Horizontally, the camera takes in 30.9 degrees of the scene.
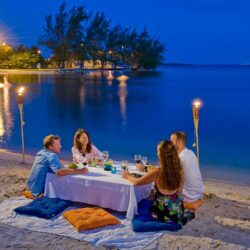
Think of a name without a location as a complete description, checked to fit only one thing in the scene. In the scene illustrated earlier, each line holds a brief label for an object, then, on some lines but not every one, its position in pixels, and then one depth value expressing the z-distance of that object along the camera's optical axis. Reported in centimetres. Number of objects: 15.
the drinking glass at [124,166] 605
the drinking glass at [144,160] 614
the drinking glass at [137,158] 613
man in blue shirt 617
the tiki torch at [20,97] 868
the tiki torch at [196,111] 729
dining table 565
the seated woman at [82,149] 690
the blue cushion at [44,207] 574
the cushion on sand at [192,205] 590
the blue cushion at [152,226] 520
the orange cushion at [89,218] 529
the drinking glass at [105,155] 648
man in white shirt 572
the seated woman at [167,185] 523
